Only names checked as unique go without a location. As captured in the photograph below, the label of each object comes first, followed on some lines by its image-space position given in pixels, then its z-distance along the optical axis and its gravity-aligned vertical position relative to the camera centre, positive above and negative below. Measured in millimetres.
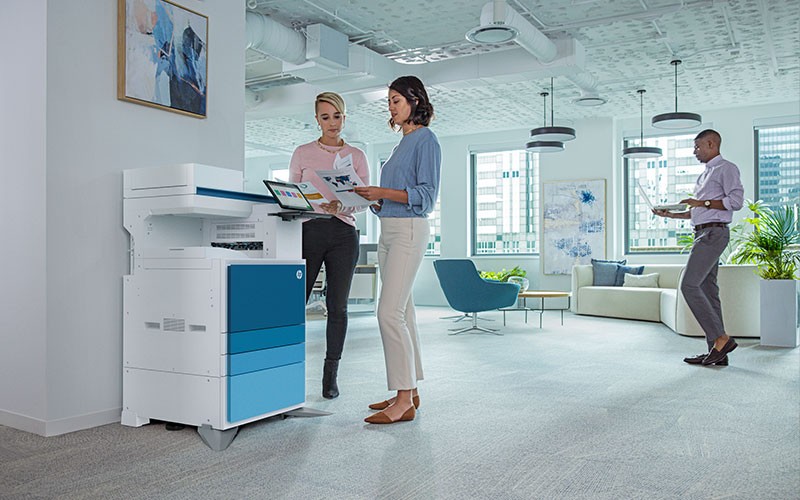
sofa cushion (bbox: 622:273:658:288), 10094 -436
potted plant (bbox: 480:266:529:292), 11583 -411
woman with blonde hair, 3773 +72
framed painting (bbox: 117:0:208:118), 3465 +988
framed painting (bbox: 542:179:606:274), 11547 +447
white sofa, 6926 -611
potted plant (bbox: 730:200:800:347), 6441 -249
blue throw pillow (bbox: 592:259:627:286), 10492 -326
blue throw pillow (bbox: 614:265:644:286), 10455 -306
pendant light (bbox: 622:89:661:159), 9445 +1334
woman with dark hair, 3213 +133
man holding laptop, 5227 +157
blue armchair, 7625 -428
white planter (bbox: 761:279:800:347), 6422 -564
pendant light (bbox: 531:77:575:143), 8993 +1503
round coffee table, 8195 -520
